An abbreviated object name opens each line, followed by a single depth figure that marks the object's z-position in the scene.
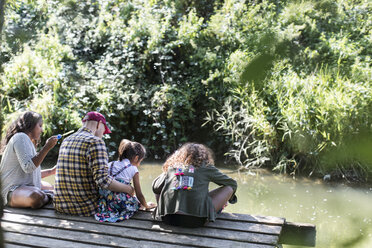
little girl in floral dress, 3.36
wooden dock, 2.90
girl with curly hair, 3.16
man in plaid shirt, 3.22
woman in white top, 3.47
